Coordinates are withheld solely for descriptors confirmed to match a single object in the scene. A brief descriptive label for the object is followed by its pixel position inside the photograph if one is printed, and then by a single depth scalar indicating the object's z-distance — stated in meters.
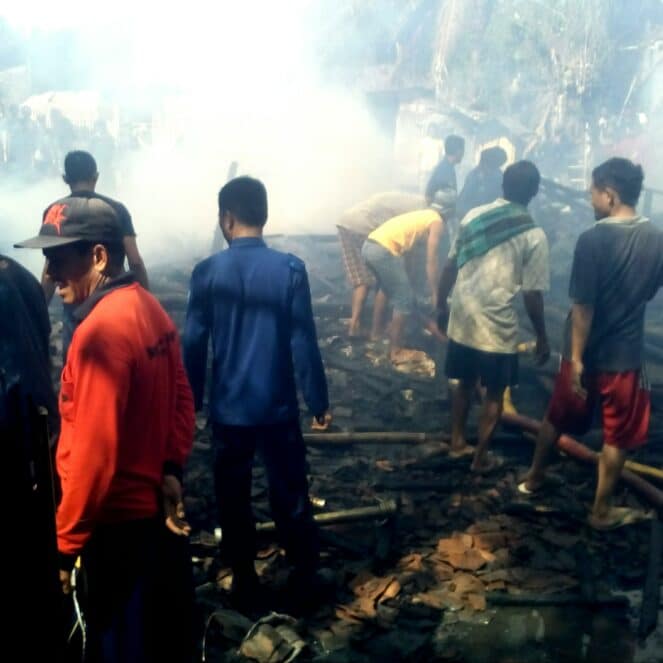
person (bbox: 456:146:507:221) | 12.19
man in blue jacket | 4.14
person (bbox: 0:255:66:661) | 1.96
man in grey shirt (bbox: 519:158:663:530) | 5.01
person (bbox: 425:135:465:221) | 11.34
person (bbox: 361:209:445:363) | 8.76
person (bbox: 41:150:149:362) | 5.67
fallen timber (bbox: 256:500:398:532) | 5.12
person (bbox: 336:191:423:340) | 10.05
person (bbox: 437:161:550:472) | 5.86
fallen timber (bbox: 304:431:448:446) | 6.79
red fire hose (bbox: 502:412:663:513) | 5.61
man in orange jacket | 2.51
